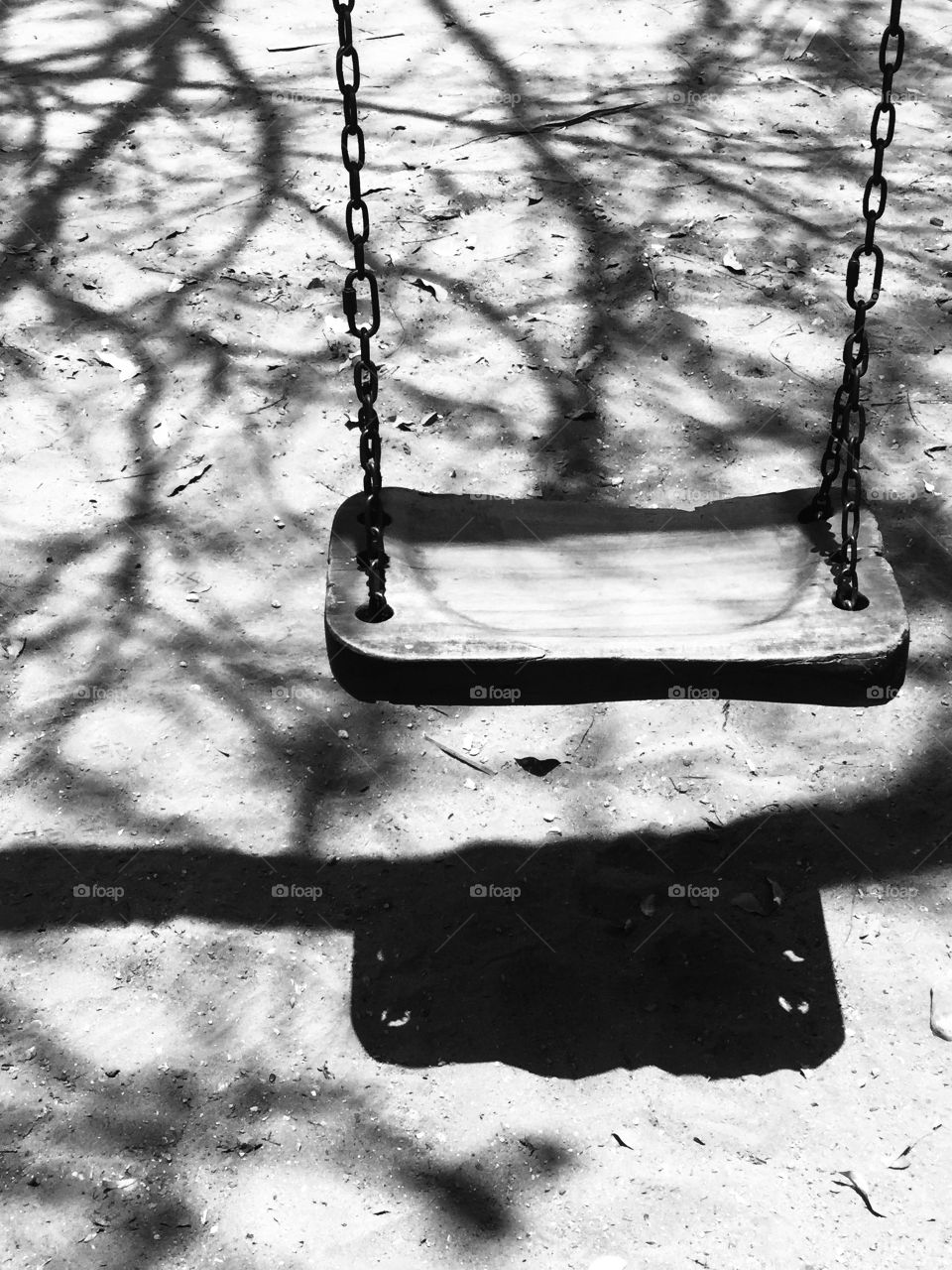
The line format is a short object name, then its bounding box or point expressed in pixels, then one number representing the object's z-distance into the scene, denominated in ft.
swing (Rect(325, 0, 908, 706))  8.45
